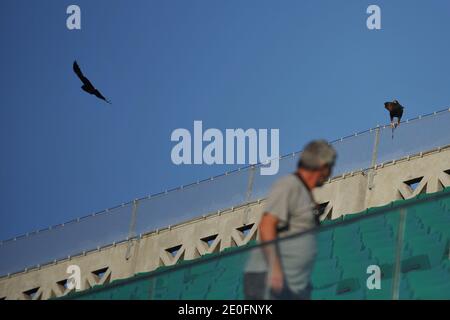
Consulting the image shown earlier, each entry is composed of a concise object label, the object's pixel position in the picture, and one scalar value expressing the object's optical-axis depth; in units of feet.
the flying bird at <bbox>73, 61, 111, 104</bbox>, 101.86
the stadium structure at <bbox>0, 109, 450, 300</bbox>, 84.99
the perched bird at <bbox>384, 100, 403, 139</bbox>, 94.89
